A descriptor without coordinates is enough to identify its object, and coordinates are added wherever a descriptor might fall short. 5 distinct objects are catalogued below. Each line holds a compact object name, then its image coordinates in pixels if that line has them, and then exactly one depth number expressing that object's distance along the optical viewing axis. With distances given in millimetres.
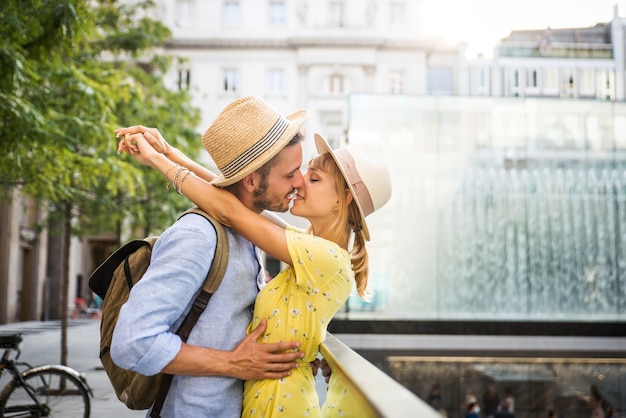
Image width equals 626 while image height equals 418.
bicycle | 7297
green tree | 7027
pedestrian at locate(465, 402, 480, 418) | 13980
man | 2100
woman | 2410
